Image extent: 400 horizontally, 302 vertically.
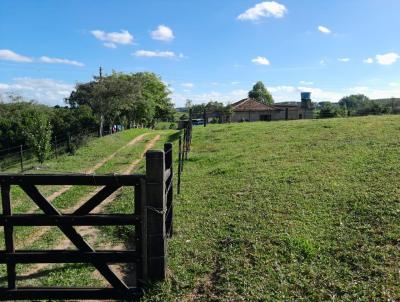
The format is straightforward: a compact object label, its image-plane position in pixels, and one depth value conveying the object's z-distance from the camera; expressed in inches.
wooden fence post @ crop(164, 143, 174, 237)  238.3
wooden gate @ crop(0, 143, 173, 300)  168.2
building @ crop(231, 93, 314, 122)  1955.0
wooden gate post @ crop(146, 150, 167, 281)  175.9
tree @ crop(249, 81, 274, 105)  3593.0
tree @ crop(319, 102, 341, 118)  1548.6
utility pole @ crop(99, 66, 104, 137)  1526.8
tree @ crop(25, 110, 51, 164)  856.3
